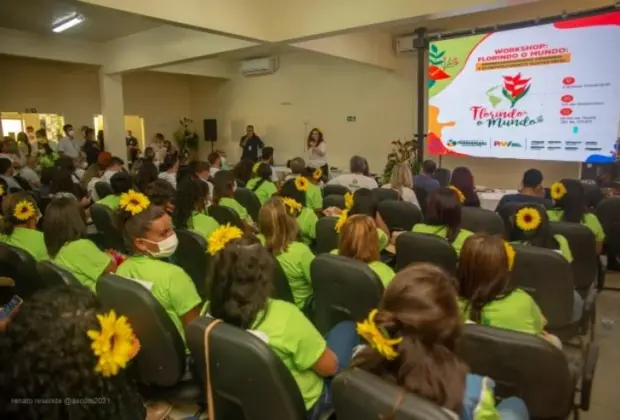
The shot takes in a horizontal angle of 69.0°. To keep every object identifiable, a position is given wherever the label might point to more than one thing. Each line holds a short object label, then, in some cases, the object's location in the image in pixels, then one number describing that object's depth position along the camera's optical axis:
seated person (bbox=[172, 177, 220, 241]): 3.35
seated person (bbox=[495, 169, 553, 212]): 3.88
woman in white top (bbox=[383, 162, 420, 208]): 4.55
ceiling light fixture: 6.84
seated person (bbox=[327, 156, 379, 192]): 5.29
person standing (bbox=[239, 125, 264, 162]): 9.80
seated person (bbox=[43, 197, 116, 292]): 2.36
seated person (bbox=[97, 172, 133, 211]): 4.07
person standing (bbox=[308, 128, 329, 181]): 8.45
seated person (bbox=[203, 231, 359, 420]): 1.46
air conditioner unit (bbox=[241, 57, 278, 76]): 10.34
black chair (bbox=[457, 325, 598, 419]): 1.34
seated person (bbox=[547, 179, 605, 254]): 3.42
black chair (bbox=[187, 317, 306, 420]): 1.26
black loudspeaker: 11.91
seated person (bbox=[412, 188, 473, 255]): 2.82
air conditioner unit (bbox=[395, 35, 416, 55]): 8.09
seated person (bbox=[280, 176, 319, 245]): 3.47
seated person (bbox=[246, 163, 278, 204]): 5.10
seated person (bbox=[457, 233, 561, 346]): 1.71
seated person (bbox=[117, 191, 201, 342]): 1.92
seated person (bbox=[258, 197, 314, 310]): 2.51
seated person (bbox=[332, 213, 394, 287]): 2.23
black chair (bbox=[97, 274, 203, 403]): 1.71
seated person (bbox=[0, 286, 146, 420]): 0.97
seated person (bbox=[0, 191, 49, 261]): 2.87
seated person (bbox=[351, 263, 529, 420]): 1.08
